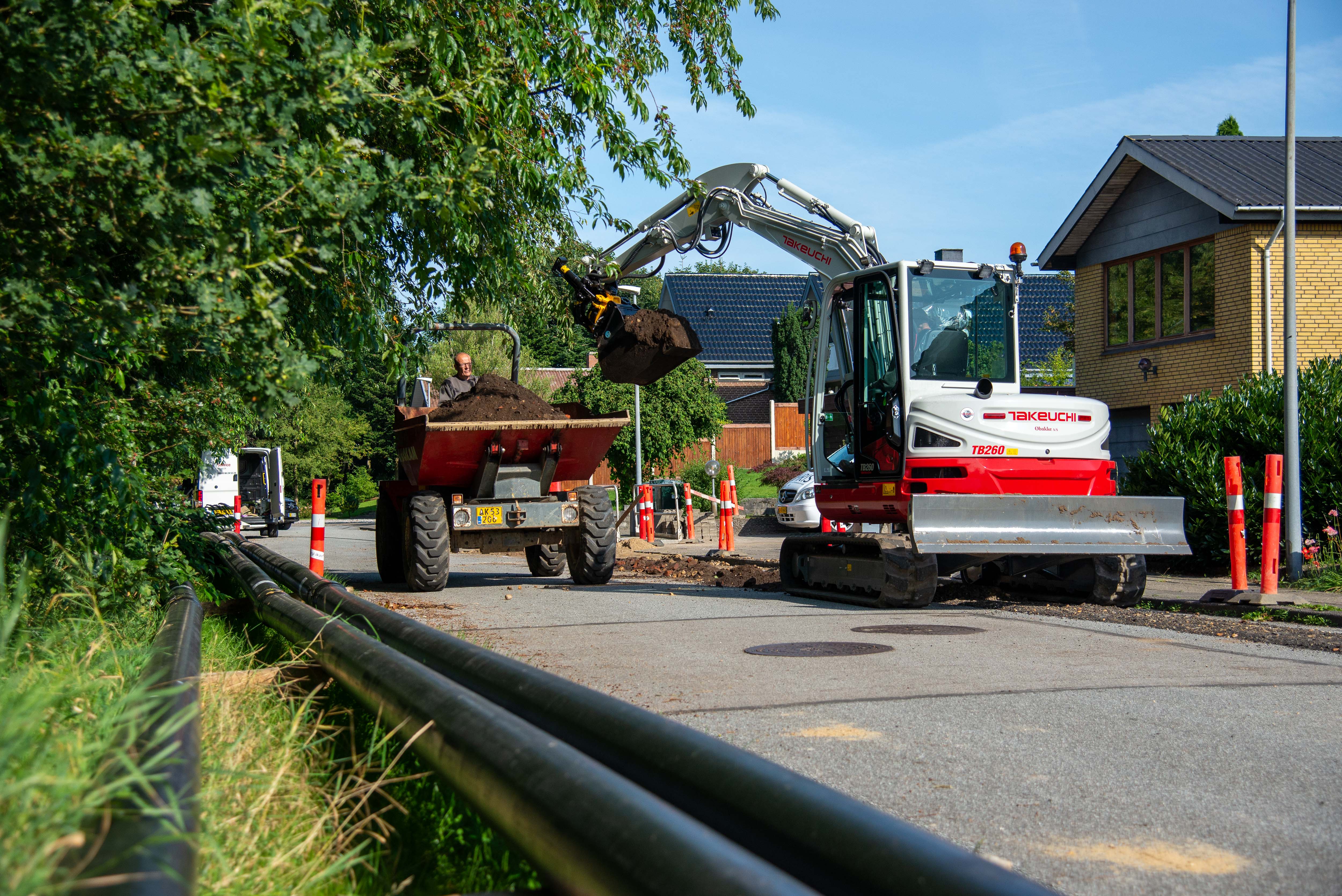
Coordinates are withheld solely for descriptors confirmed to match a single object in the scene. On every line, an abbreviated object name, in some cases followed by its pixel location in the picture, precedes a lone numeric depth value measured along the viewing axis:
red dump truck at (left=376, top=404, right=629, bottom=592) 12.14
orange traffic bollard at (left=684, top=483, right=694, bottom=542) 23.81
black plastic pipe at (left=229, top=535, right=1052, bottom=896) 1.95
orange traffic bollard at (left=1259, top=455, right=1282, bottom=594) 10.55
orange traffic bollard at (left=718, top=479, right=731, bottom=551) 19.59
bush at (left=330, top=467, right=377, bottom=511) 55.41
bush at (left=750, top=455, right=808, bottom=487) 40.16
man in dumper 12.99
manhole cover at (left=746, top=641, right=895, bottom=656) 7.84
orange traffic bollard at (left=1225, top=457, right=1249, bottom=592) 11.15
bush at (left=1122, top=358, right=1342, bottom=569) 13.99
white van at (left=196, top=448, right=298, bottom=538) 32.72
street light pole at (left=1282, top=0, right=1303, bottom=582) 12.49
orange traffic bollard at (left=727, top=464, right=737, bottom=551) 19.72
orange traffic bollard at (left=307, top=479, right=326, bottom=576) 12.67
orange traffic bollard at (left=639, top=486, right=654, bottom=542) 22.39
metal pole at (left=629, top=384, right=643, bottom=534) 27.39
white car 24.08
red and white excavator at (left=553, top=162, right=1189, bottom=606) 10.27
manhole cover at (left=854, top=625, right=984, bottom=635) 8.95
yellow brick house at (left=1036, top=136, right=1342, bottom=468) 18.52
